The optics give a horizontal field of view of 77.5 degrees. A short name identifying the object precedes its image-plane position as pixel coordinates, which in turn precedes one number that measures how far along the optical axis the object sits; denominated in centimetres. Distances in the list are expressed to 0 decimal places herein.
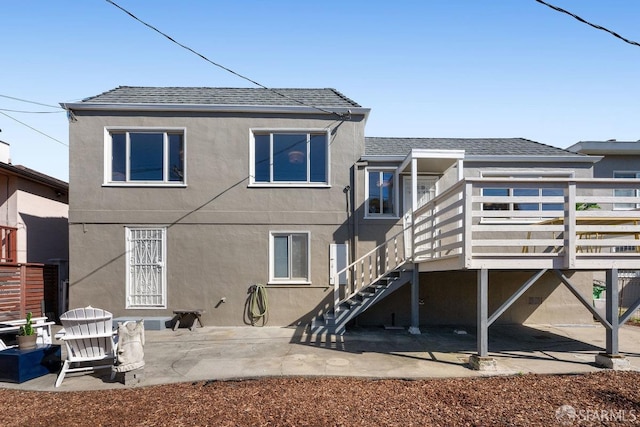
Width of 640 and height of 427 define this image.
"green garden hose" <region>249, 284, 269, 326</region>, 1027
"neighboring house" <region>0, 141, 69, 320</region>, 974
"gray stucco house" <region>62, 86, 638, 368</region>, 1033
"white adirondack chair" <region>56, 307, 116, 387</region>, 608
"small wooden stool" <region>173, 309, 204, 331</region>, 992
